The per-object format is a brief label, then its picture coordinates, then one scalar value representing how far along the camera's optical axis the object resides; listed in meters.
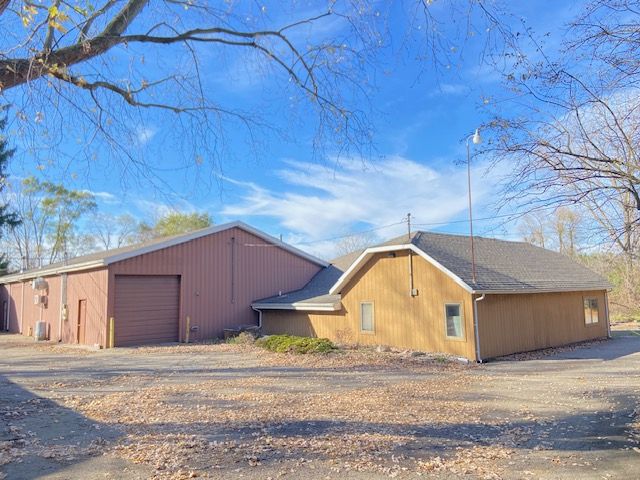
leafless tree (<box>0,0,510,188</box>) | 5.34
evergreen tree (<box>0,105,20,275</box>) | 30.81
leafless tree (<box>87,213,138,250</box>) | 49.40
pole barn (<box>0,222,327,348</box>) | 18.62
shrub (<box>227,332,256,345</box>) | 18.71
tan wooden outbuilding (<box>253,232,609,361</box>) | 14.46
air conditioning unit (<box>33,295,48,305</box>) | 23.69
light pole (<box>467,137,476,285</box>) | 14.09
